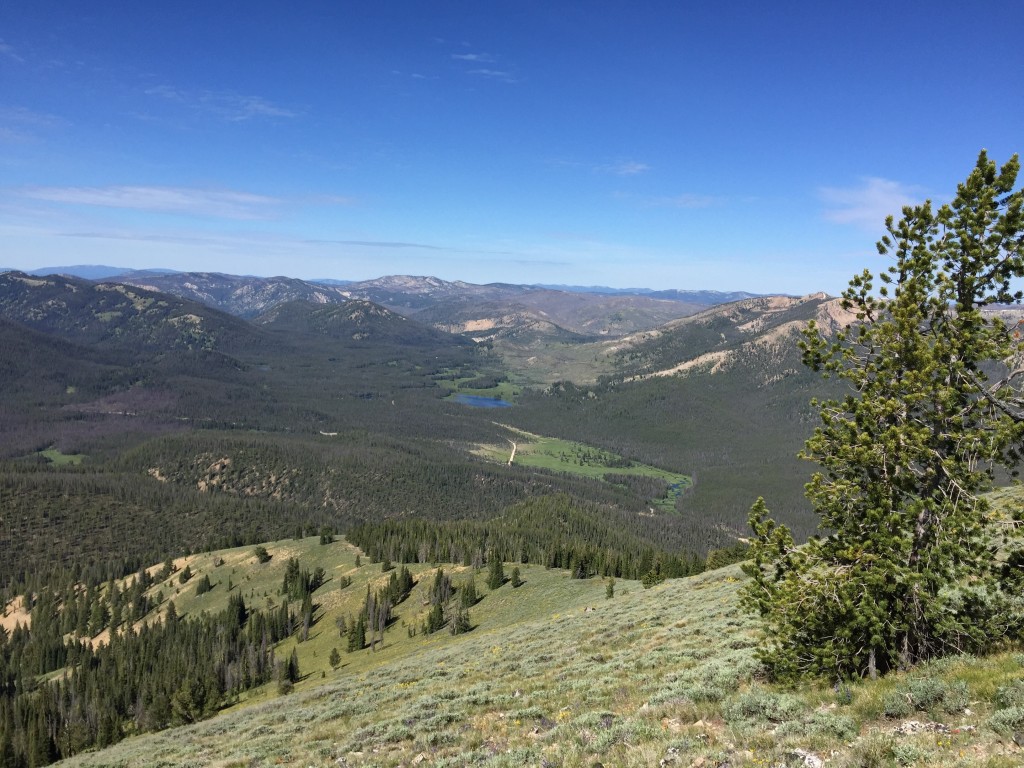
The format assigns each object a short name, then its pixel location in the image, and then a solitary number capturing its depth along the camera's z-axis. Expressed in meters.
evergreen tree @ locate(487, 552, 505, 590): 99.62
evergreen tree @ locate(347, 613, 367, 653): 94.25
